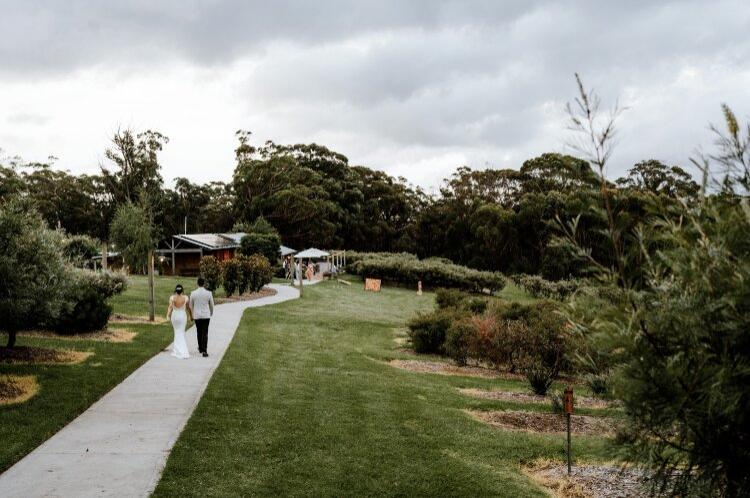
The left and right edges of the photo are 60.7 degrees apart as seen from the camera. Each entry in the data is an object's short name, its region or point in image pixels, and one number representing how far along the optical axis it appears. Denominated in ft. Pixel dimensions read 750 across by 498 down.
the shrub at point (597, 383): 16.94
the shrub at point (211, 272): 101.60
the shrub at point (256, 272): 109.09
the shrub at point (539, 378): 43.55
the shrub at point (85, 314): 55.96
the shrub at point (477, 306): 73.72
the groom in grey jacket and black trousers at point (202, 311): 49.83
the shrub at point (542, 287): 141.59
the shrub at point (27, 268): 36.27
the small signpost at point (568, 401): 25.29
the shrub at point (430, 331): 63.31
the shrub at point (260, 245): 161.68
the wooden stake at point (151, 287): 69.05
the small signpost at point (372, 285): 150.61
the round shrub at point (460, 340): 55.52
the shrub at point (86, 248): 127.34
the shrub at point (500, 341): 51.75
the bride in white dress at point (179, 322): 48.93
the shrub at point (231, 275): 103.76
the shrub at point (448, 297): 85.47
